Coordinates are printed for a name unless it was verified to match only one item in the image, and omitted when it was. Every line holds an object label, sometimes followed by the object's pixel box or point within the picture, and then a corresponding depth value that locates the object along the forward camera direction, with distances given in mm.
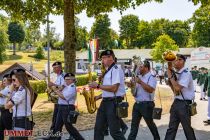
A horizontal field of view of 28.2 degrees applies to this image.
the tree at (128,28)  112375
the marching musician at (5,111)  7930
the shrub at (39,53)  96812
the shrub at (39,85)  28781
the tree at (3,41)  67606
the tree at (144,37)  105712
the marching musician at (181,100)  7763
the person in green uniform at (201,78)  22123
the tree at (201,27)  72000
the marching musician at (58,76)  9883
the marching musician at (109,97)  7434
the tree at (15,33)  113125
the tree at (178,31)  108181
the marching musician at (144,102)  8733
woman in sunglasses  6582
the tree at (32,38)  127994
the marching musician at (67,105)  9070
